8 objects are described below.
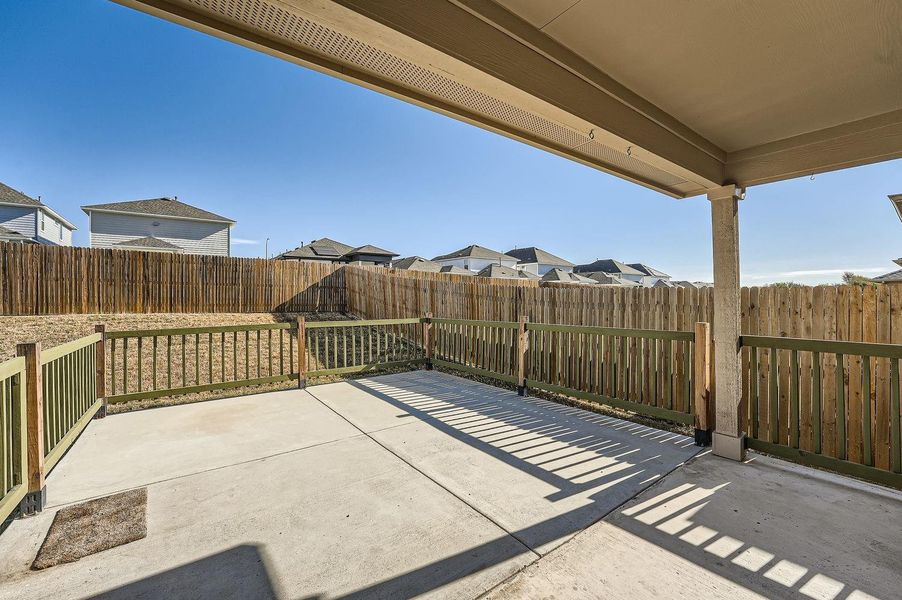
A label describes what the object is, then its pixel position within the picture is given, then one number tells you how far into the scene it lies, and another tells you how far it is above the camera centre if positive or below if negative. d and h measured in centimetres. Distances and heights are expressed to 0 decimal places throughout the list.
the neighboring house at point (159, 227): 1925 +429
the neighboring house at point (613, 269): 3944 +305
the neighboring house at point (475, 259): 3481 +387
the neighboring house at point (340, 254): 2927 +377
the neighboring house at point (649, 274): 4362 +262
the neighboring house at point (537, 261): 3800 +385
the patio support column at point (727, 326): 341 -29
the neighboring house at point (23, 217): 1875 +475
